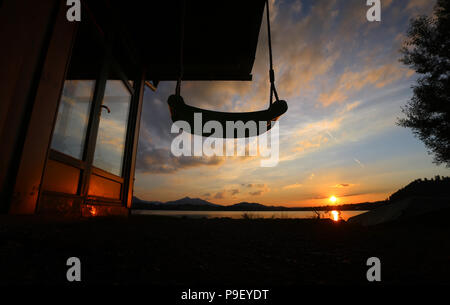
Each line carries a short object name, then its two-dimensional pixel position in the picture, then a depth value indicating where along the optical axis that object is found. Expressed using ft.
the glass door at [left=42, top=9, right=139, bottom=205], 7.88
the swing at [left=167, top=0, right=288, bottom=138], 6.32
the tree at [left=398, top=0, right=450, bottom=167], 30.37
